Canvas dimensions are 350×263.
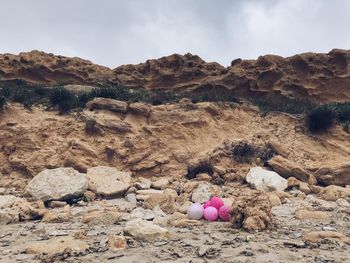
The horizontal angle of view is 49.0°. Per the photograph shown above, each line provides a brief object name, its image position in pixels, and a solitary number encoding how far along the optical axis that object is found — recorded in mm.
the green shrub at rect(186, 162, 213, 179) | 10859
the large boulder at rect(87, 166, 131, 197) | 9141
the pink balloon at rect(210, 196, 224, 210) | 7518
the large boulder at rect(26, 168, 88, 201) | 8492
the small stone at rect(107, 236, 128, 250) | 5352
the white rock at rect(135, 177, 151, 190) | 9734
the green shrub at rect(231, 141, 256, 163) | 11258
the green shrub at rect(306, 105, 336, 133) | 12570
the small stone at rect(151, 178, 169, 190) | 10017
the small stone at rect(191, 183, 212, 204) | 8641
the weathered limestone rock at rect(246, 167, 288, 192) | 9506
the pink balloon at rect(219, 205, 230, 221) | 7180
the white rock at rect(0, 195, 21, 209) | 7671
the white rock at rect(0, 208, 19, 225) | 7156
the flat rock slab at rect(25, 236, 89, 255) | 5285
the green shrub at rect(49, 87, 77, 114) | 12891
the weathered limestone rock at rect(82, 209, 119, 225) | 6922
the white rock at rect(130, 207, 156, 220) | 7238
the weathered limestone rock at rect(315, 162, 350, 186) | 10102
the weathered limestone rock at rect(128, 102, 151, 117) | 12477
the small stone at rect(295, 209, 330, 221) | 7148
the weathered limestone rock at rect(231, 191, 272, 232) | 6261
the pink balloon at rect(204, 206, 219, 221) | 7250
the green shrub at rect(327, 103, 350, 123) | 13071
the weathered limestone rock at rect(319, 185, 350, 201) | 8812
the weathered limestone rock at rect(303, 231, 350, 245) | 5635
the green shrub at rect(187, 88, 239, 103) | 13734
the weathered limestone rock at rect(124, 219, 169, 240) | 5715
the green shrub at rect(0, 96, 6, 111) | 12422
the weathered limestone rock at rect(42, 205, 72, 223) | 7188
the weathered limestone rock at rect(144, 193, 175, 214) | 7854
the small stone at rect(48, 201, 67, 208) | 8310
